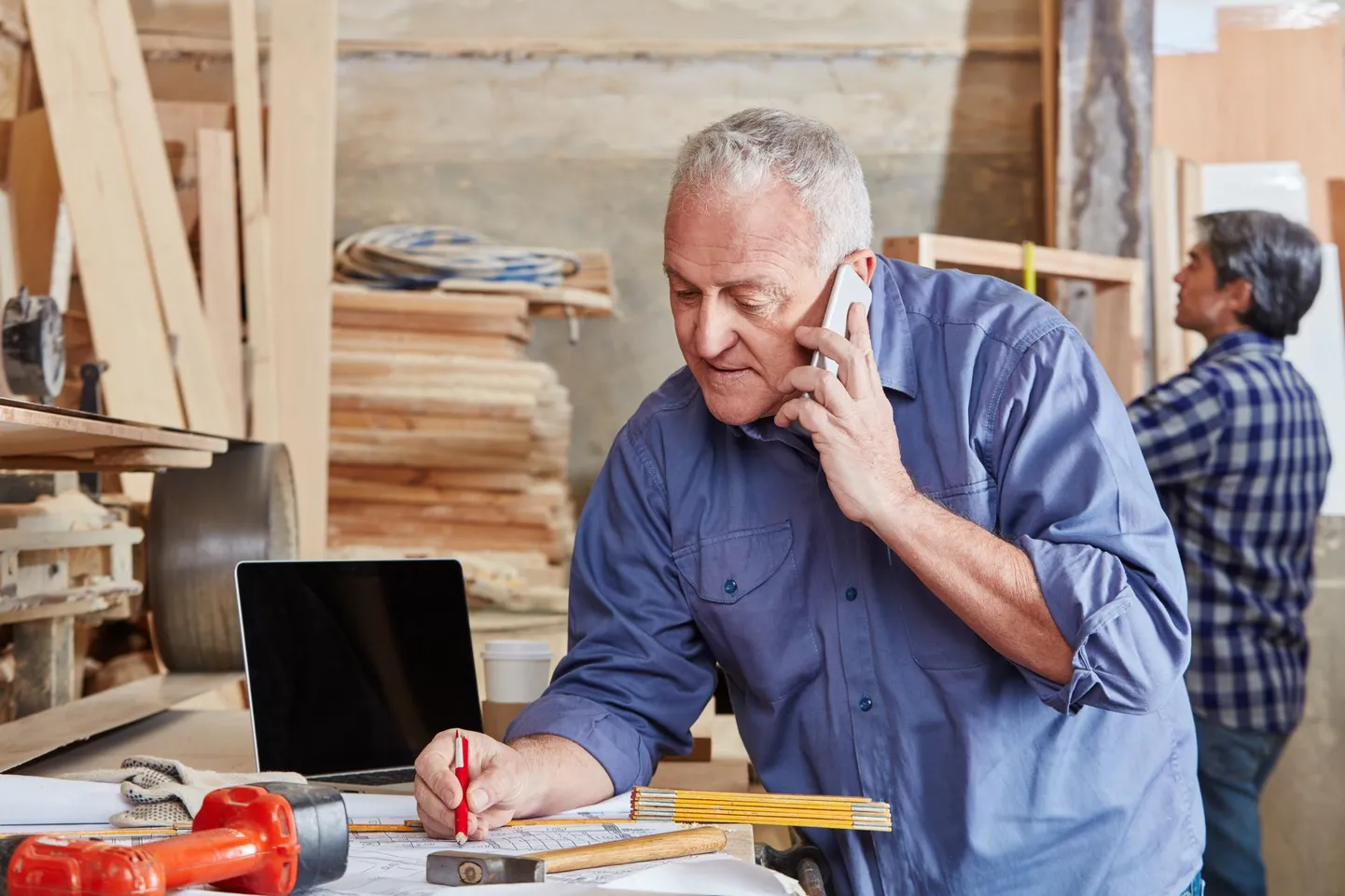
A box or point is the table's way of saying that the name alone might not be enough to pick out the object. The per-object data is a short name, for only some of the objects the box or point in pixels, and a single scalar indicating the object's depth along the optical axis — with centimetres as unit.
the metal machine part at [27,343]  280
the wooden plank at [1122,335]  394
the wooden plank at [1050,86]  454
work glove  142
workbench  210
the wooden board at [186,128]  470
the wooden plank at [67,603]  247
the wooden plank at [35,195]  446
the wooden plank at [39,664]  280
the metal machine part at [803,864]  150
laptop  192
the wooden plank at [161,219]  400
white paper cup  216
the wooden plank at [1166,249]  438
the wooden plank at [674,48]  471
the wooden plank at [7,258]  397
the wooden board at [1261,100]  434
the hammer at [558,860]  116
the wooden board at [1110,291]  346
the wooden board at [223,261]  443
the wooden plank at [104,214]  377
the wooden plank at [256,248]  448
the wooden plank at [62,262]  429
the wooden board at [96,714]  214
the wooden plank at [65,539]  238
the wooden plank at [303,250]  448
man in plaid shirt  340
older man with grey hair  151
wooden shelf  176
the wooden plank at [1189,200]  437
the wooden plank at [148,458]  236
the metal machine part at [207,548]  295
